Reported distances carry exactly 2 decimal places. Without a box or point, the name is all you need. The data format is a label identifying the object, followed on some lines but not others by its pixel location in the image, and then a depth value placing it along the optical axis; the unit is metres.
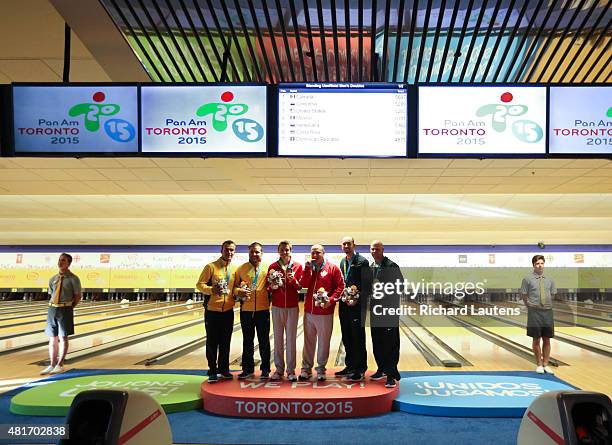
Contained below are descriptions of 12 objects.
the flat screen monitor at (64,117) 3.94
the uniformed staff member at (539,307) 6.18
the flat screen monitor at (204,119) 3.96
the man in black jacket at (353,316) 5.00
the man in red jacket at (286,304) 5.01
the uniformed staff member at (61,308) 6.33
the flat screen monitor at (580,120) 3.92
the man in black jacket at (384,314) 4.84
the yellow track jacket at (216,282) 4.99
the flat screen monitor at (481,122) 3.94
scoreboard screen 3.95
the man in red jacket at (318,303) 5.01
